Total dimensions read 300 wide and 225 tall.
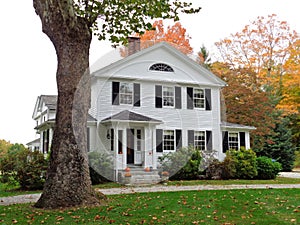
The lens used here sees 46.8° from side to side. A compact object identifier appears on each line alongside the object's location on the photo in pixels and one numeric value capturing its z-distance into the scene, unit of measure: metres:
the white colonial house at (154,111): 16.39
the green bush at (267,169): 16.88
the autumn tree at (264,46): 28.08
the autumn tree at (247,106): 22.75
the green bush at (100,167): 14.52
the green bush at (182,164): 15.82
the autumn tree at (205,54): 34.28
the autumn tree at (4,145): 33.42
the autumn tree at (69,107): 8.16
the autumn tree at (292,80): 26.72
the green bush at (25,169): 13.10
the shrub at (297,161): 29.09
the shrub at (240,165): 16.31
